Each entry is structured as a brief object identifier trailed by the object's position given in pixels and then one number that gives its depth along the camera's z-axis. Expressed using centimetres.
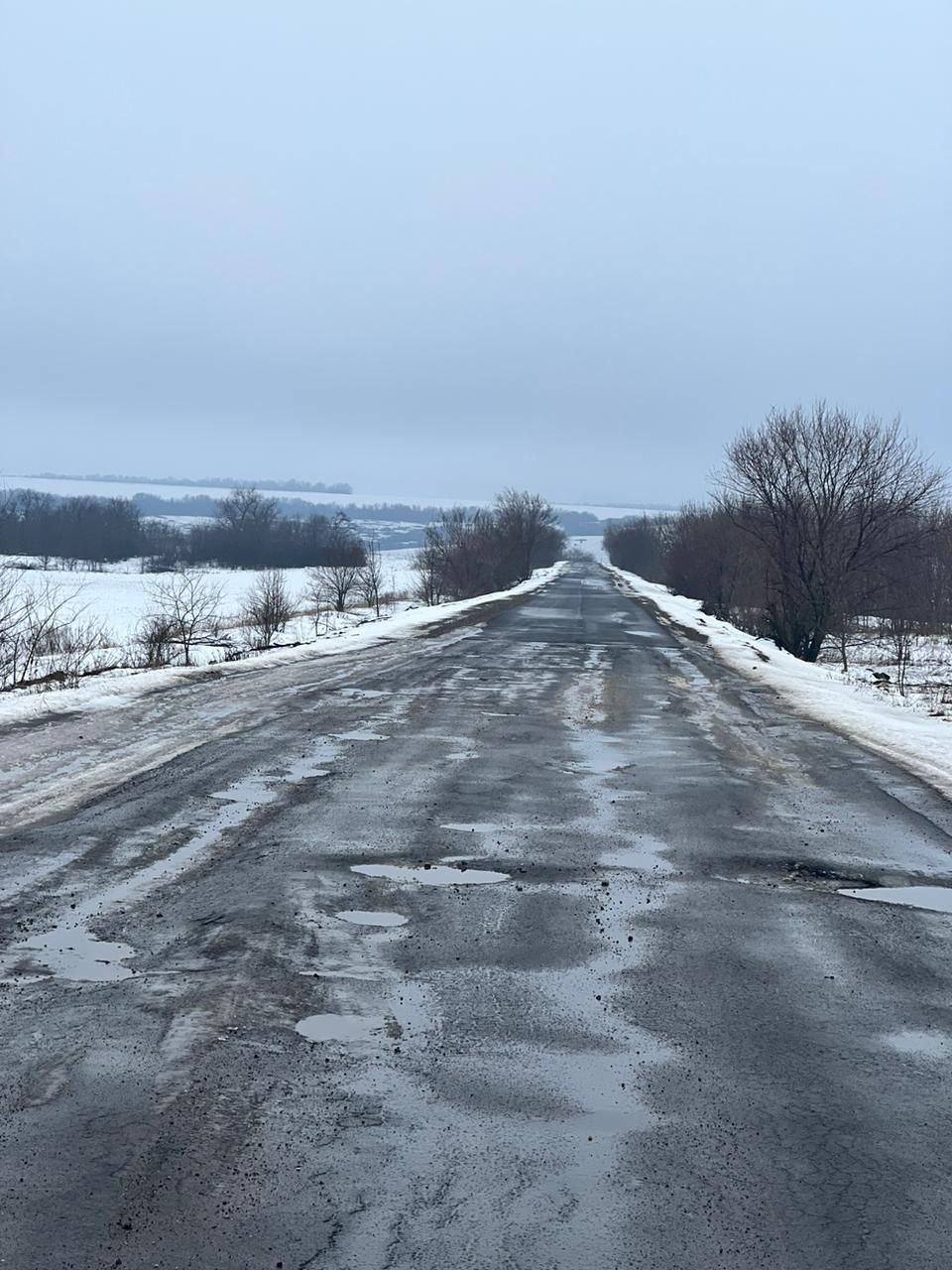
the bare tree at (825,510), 2752
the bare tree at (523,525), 8872
